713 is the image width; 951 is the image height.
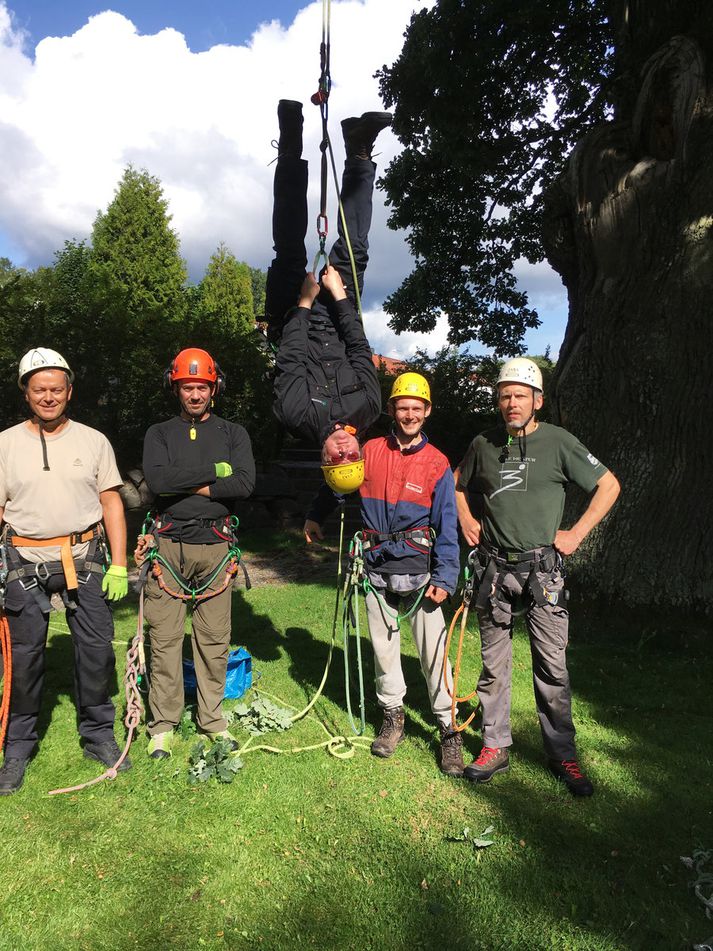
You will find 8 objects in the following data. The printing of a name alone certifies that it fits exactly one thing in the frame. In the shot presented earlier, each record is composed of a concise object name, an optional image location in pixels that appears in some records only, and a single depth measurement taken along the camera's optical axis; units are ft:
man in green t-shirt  11.89
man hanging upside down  13.80
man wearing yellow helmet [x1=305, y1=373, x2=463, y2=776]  12.70
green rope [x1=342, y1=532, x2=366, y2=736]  13.12
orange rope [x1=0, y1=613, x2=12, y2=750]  12.25
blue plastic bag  16.16
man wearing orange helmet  13.21
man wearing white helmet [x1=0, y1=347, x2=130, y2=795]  12.08
